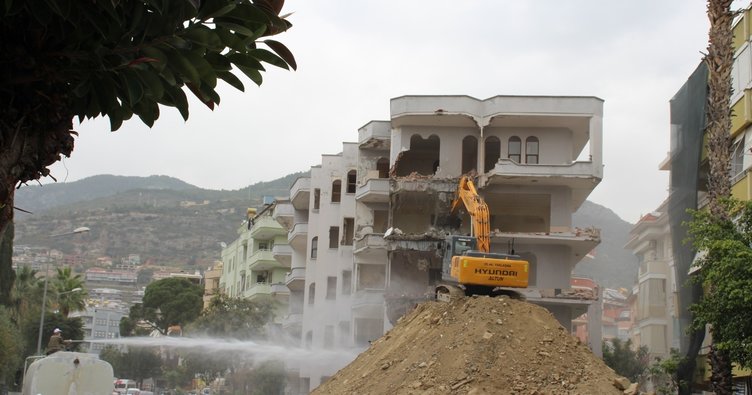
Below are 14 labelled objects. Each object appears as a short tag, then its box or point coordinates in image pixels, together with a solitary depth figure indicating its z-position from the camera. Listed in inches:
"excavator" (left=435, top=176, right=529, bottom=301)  1182.9
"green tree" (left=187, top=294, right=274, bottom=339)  2736.2
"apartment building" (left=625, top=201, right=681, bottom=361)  2566.4
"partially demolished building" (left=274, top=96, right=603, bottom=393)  1827.0
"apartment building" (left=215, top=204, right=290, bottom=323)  3076.0
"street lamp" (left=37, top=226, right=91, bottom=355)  1583.4
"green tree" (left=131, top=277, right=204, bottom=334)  3892.7
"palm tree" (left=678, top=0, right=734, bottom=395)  1060.5
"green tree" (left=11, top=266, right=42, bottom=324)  2396.2
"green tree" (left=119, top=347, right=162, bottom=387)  3703.2
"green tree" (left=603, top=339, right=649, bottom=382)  2765.7
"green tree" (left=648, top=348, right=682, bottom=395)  1317.7
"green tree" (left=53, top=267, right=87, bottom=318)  2930.6
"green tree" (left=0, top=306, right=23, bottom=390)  1939.0
